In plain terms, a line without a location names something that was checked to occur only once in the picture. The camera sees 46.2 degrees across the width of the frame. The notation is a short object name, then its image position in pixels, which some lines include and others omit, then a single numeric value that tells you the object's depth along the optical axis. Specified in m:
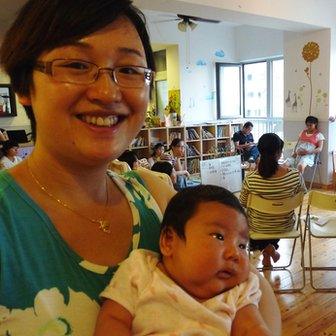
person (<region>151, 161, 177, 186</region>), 5.11
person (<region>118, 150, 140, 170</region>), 4.86
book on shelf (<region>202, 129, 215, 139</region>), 8.79
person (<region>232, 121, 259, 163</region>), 8.04
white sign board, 5.94
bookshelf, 7.86
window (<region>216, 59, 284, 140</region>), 9.18
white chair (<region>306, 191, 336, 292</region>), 3.25
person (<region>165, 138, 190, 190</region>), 6.38
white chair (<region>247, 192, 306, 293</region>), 3.36
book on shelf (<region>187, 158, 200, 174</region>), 8.55
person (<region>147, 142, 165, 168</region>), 6.34
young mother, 0.72
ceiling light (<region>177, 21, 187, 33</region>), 6.82
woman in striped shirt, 3.41
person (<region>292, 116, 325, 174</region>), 6.96
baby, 0.85
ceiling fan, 6.63
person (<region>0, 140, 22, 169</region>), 5.19
